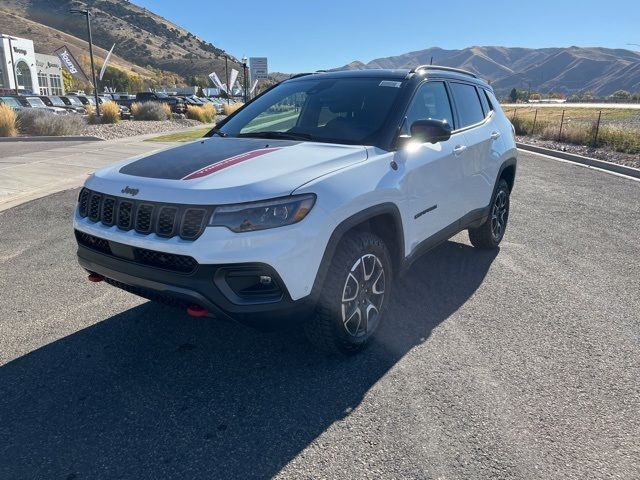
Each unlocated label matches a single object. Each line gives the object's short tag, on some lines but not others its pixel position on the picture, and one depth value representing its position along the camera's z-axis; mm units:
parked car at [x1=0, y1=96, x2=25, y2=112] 25359
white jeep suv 2619
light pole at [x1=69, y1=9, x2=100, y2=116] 22602
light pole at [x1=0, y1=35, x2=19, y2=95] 58388
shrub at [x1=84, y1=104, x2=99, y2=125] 22861
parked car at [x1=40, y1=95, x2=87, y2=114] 30852
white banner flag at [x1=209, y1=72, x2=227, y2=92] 41156
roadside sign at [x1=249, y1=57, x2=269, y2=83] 41375
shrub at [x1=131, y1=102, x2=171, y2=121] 25766
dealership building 60375
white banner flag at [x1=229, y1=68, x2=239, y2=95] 39869
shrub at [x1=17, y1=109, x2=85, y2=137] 18062
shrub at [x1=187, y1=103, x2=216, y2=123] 29281
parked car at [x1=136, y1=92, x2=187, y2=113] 30469
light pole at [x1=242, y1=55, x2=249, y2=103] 31392
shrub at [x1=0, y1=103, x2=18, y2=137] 17172
